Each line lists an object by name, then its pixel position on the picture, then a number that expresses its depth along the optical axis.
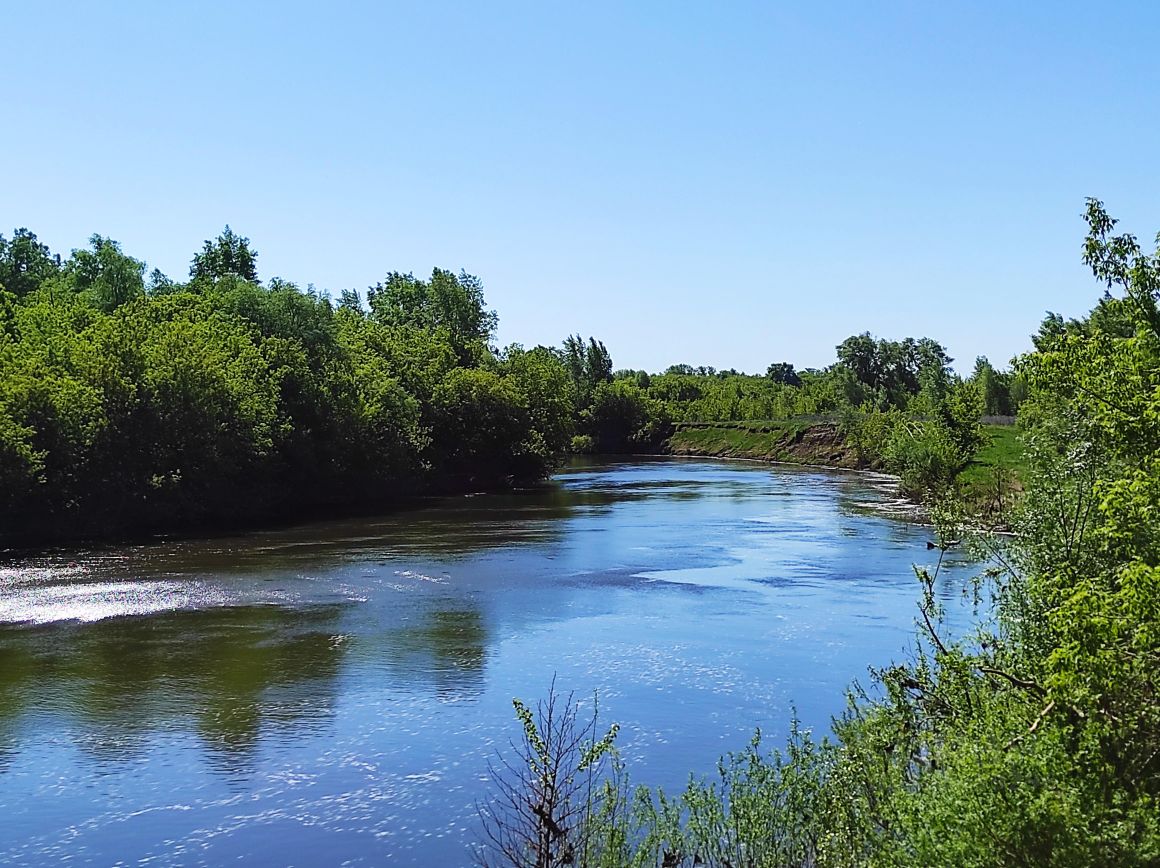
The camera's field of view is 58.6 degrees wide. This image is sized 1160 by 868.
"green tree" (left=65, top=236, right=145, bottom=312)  69.38
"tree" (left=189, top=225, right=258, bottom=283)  94.25
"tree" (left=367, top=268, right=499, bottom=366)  106.19
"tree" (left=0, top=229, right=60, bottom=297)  85.00
